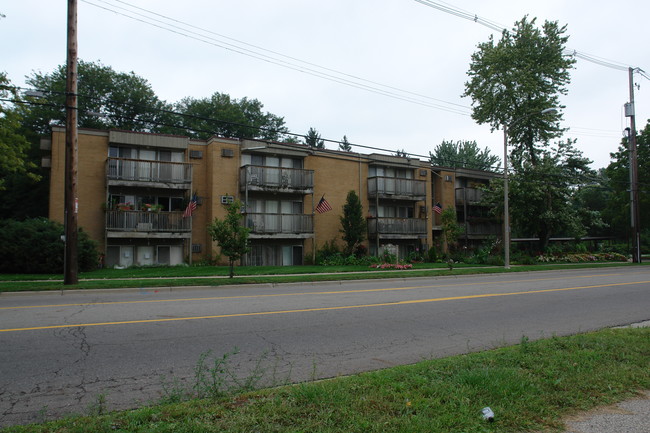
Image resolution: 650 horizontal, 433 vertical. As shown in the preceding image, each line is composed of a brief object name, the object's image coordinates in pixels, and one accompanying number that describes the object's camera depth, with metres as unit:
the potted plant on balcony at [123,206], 23.20
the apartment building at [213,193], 23.39
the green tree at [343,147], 50.35
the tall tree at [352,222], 28.27
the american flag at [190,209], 23.53
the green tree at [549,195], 33.38
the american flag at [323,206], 26.52
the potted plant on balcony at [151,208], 23.68
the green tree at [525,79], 34.38
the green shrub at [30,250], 18.48
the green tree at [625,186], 42.91
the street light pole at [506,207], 25.38
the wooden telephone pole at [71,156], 14.70
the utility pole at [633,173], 32.97
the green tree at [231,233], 17.27
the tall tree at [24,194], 31.34
